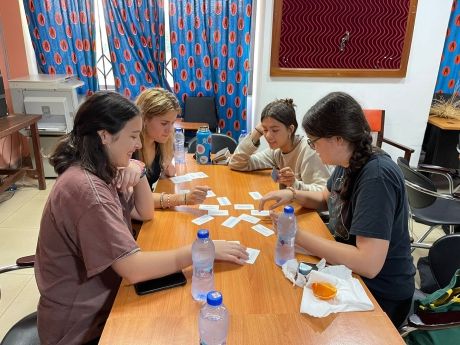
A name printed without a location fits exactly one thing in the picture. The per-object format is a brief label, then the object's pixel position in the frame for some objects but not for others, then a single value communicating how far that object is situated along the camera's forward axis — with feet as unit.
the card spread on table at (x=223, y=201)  5.31
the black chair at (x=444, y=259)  4.21
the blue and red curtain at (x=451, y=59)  11.55
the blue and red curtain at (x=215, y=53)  11.45
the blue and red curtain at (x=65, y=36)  11.52
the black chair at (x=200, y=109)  12.26
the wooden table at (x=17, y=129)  9.11
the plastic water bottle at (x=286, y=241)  3.76
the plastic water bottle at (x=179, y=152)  7.32
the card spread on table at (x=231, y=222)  4.63
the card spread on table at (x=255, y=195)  5.53
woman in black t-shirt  3.51
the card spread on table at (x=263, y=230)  4.44
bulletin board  10.22
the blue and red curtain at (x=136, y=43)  11.48
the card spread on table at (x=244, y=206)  5.15
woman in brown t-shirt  3.08
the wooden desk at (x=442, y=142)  11.41
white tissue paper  3.06
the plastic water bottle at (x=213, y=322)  2.54
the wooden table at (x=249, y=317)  2.78
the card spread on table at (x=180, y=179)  6.27
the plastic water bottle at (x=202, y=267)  3.24
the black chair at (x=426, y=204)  6.99
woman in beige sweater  5.90
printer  10.75
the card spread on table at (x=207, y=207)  5.12
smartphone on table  3.27
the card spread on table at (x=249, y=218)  4.77
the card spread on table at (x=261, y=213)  4.94
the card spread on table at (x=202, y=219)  4.69
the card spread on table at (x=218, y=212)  4.94
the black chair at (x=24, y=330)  3.67
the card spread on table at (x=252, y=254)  3.82
